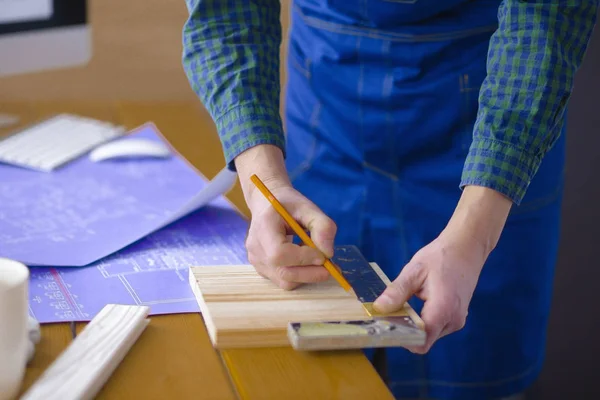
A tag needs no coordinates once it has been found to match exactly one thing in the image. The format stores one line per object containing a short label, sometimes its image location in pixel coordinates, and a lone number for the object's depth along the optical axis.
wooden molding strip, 1.40
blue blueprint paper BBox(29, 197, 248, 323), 1.58
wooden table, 1.43
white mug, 1.36
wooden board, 1.49
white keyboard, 2.00
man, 1.59
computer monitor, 2.14
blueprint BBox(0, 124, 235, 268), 1.71
